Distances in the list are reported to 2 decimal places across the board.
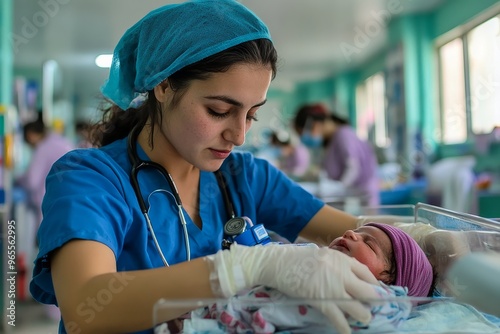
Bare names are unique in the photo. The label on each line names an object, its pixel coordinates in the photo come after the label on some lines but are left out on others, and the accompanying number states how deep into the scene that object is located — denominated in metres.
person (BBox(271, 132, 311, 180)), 8.28
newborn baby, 0.76
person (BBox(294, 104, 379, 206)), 4.98
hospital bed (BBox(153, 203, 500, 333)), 0.69
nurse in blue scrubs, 0.84
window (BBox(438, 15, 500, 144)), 6.08
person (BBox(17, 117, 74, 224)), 4.58
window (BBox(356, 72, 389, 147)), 10.60
